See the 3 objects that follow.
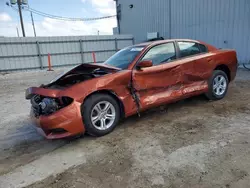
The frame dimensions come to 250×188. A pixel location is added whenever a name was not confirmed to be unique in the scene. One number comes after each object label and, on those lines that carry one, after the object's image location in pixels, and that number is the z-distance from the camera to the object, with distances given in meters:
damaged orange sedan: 3.00
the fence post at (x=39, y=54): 15.24
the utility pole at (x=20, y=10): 21.88
